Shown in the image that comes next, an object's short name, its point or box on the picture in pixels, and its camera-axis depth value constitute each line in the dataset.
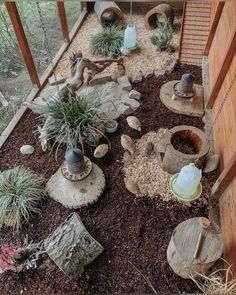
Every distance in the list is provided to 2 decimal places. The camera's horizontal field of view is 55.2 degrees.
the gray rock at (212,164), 2.15
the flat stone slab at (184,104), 2.57
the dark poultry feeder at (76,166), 1.93
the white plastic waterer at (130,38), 3.09
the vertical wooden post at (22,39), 2.27
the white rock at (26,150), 2.34
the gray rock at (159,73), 2.91
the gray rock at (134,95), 2.69
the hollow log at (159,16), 3.32
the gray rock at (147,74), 2.89
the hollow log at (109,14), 3.42
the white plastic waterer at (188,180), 1.93
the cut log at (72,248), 1.72
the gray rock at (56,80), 2.86
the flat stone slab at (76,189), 2.06
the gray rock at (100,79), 2.78
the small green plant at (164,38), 3.19
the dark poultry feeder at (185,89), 2.47
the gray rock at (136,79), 2.85
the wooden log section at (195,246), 1.63
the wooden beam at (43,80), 2.50
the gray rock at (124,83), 2.77
